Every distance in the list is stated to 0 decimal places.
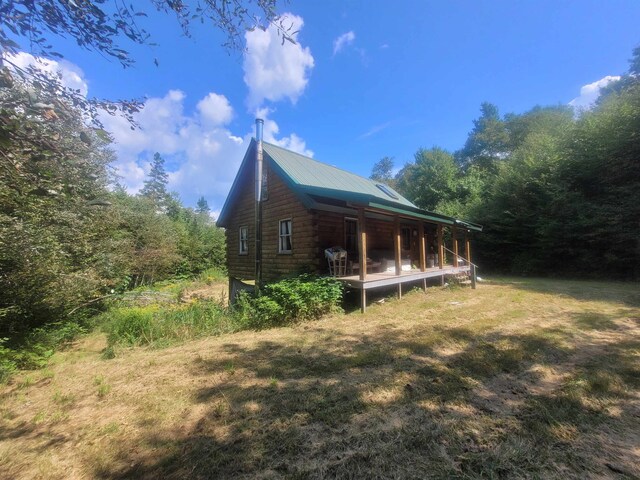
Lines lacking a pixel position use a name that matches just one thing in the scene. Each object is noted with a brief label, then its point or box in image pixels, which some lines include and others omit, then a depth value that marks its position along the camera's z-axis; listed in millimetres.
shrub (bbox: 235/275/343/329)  6578
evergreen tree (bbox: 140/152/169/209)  45191
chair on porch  8617
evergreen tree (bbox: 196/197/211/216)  60188
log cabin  8703
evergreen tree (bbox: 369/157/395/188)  48491
